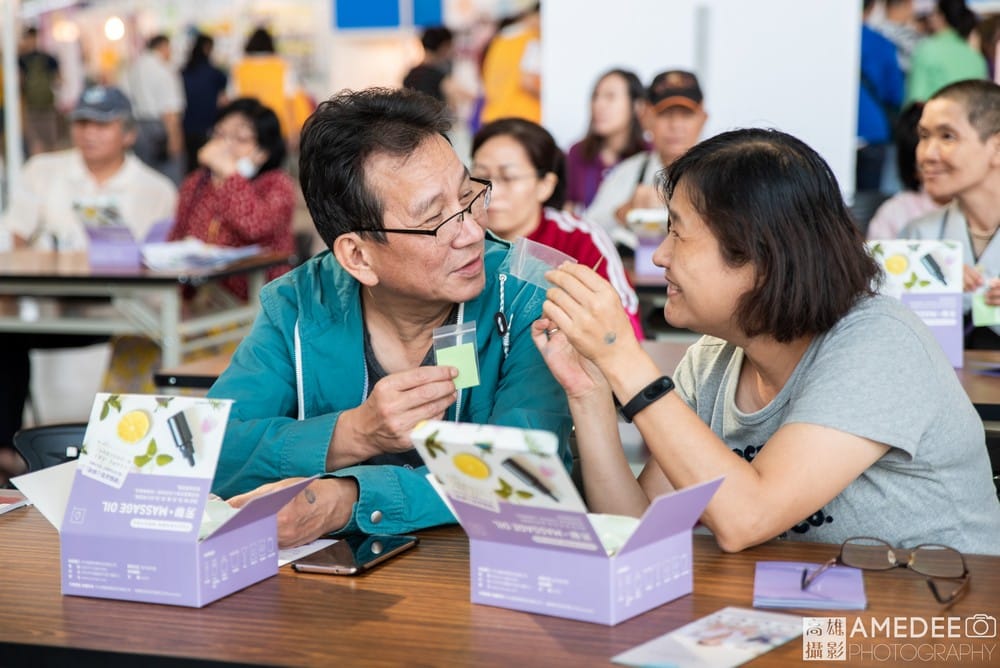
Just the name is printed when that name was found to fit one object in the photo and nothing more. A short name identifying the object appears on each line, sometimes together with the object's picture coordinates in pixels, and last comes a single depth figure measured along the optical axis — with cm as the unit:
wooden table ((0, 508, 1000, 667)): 133
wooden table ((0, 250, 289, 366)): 447
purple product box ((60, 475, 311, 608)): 148
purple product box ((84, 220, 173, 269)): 473
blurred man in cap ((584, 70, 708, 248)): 532
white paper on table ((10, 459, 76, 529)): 160
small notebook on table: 142
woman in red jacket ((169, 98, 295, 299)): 521
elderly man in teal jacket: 191
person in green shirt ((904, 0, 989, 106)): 693
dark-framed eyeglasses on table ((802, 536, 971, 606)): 150
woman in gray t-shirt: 163
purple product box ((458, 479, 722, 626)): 137
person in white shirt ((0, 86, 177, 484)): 551
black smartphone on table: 160
